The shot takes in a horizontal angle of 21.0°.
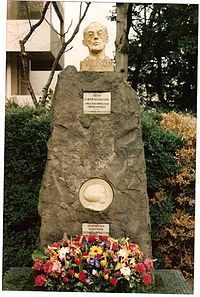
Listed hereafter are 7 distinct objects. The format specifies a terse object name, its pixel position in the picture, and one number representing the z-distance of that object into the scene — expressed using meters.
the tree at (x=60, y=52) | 13.68
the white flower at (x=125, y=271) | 6.15
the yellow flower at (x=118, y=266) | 6.18
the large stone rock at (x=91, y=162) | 6.73
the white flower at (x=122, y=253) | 6.27
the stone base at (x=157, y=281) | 6.63
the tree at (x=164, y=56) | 14.73
